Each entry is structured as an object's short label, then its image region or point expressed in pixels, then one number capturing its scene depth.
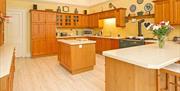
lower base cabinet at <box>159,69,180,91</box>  1.76
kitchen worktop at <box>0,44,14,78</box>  0.97
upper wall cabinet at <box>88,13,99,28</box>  5.76
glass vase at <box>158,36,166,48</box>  1.95
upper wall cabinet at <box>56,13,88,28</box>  5.65
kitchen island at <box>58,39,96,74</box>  3.11
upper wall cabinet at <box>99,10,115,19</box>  4.93
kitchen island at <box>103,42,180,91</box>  1.28
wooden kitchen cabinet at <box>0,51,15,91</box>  1.17
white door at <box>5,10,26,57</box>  4.90
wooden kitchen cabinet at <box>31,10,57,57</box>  4.93
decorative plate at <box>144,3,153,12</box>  4.05
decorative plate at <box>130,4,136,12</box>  4.54
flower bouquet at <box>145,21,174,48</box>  1.90
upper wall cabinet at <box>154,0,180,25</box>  3.14
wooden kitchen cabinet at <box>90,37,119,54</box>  4.59
